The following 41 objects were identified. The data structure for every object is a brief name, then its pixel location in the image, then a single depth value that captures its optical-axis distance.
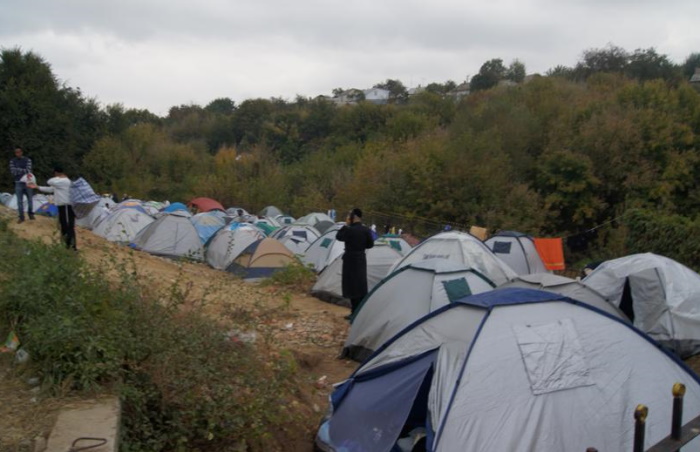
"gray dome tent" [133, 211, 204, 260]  17.59
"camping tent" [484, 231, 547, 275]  15.16
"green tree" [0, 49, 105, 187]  30.77
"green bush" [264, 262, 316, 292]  13.82
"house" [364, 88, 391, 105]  91.00
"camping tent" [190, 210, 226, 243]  19.31
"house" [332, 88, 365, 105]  88.95
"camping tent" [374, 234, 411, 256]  13.67
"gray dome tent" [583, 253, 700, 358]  8.93
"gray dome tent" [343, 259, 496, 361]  8.30
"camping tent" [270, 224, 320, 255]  17.48
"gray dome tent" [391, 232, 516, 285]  11.62
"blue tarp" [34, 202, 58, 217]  16.93
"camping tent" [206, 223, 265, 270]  16.48
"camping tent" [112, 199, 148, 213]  20.43
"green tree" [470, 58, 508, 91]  62.22
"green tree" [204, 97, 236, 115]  93.69
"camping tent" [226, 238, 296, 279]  15.55
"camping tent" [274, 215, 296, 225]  24.34
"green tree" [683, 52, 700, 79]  67.25
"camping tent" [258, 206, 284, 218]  28.67
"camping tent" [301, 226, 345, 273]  15.09
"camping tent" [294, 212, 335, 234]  20.95
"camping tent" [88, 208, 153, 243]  19.03
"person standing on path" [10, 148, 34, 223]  11.55
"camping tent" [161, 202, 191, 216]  24.15
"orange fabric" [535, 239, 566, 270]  15.64
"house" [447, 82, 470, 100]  69.53
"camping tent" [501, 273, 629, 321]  8.34
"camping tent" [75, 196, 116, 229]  21.52
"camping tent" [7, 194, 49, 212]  22.11
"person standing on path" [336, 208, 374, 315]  9.35
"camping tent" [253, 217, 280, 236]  20.86
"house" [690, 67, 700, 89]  60.22
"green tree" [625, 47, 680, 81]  41.22
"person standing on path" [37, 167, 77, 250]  9.15
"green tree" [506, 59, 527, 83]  62.72
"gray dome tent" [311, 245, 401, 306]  12.46
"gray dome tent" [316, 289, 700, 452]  4.82
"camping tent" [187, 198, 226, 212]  28.19
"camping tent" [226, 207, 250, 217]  25.02
